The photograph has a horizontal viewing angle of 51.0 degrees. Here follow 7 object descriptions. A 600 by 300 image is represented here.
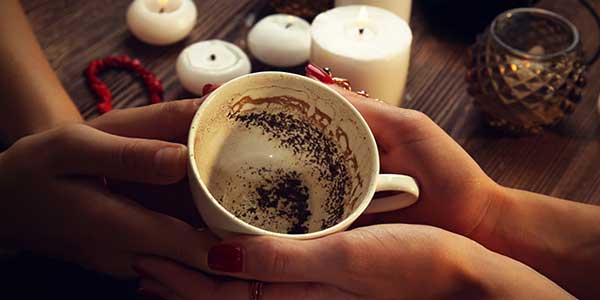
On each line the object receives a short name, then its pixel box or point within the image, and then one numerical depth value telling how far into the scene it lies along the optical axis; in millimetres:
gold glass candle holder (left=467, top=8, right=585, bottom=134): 855
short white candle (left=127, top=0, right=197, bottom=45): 988
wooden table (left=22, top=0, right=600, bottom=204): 895
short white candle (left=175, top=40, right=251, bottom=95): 907
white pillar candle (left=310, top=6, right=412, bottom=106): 855
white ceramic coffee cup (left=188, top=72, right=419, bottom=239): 553
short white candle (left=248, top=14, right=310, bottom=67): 955
